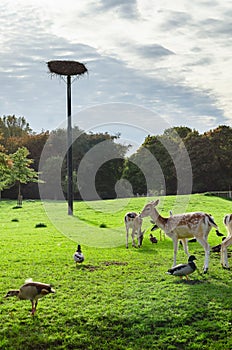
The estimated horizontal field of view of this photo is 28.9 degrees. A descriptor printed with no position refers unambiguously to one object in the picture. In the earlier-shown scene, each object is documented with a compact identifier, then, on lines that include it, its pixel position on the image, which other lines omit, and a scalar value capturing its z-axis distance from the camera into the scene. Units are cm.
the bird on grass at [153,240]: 1727
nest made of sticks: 3434
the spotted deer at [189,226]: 1145
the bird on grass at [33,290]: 798
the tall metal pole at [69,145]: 3525
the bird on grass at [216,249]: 1368
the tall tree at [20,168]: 4547
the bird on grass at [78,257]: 1266
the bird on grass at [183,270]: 1014
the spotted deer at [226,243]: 1198
